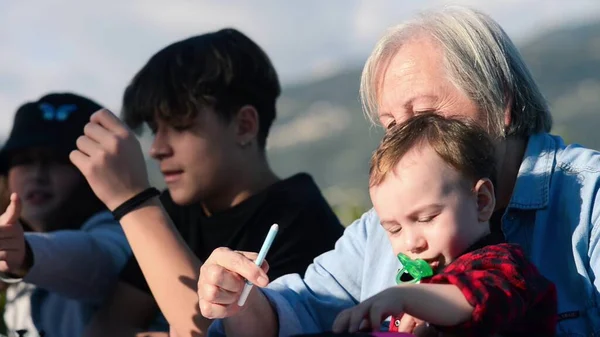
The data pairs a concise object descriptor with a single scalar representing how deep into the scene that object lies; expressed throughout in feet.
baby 6.41
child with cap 8.50
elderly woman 6.92
